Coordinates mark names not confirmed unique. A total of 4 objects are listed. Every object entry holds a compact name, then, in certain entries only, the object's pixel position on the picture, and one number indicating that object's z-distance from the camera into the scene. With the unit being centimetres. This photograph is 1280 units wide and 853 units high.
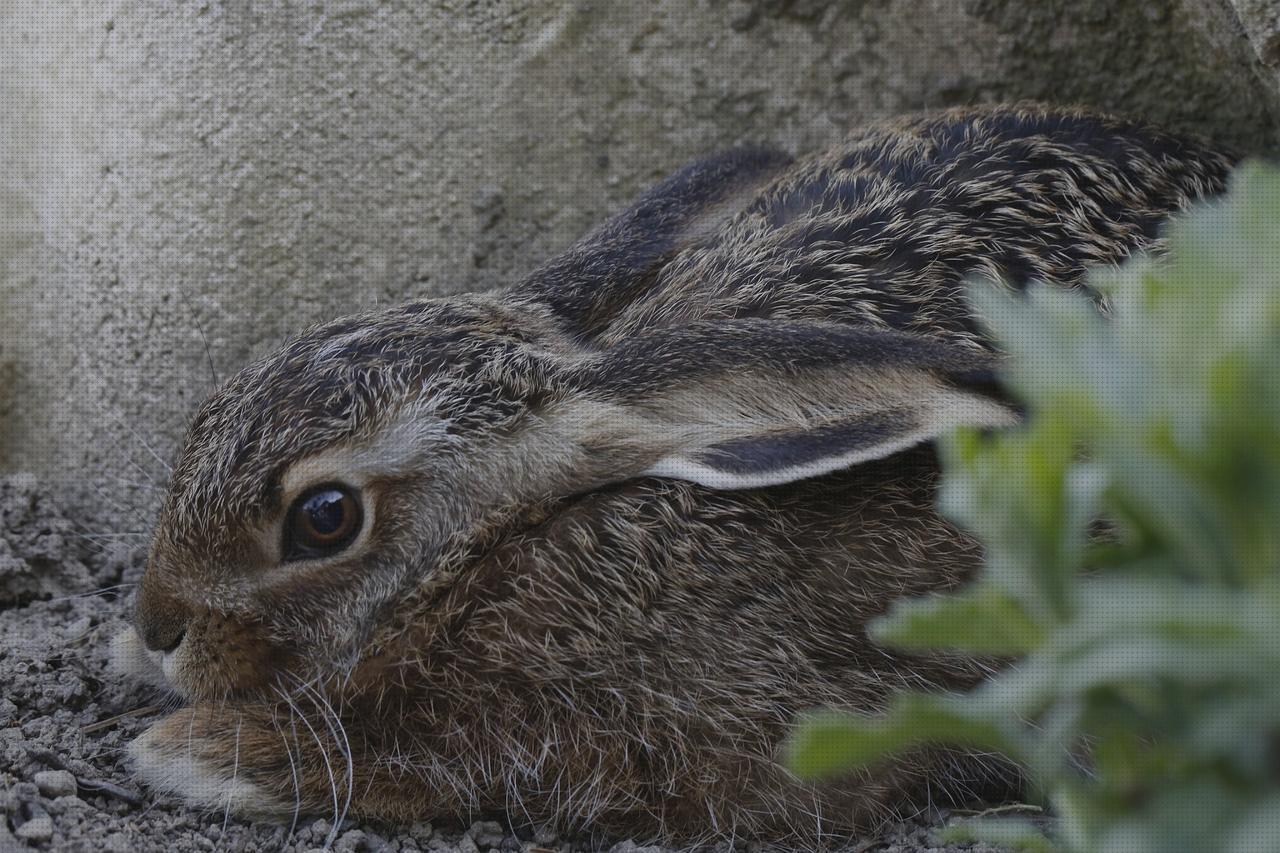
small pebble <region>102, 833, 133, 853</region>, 499
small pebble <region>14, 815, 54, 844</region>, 490
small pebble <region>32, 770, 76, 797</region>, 540
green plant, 259
